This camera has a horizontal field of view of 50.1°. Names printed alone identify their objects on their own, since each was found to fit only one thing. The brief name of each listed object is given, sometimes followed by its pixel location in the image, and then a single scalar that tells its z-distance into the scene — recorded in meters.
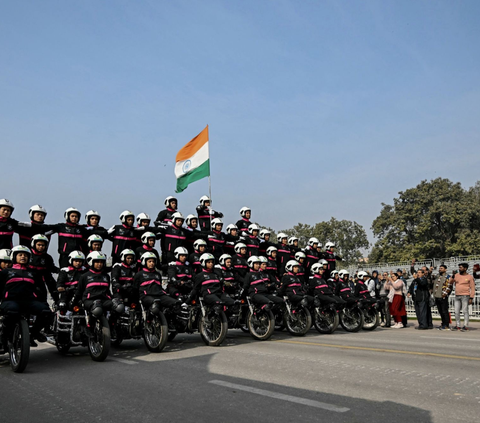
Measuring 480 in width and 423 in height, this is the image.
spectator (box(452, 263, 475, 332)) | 16.11
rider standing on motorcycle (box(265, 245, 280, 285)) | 16.27
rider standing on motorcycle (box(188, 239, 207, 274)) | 14.05
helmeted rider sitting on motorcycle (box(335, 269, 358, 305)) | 15.46
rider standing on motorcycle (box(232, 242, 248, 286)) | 15.52
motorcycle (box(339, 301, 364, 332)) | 15.52
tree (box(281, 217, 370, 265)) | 70.31
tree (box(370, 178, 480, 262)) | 51.62
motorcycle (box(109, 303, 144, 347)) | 11.12
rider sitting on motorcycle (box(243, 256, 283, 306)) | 13.15
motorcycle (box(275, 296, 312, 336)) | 13.88
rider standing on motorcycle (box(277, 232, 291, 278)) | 17.92
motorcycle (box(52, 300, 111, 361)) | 9.53
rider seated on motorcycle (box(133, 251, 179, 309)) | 10.96
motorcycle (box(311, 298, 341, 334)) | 14.59
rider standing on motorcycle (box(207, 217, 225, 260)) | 16.42
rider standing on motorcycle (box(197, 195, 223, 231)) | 17.73
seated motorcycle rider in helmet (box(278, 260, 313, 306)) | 13.99
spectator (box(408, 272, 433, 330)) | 17.39
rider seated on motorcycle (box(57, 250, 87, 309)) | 10.80
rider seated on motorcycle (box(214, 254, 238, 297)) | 13.79
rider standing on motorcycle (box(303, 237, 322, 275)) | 18.88
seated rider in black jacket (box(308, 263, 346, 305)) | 14.61
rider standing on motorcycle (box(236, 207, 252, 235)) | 18.17
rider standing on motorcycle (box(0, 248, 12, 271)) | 10.12
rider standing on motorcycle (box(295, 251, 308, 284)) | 16.51
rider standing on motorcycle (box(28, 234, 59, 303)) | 11.19
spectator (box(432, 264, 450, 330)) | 17.06
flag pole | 17.75
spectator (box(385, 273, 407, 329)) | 18.17
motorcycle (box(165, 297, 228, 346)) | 11.57
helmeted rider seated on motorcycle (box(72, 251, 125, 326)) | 9.85
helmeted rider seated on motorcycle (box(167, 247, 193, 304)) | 12.73
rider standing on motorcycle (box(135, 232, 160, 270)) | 13.28
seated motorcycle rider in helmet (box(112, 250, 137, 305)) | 11.63
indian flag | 18.87
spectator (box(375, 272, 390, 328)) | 17.47
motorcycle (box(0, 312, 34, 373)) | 8.33
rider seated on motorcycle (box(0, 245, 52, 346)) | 8.97
